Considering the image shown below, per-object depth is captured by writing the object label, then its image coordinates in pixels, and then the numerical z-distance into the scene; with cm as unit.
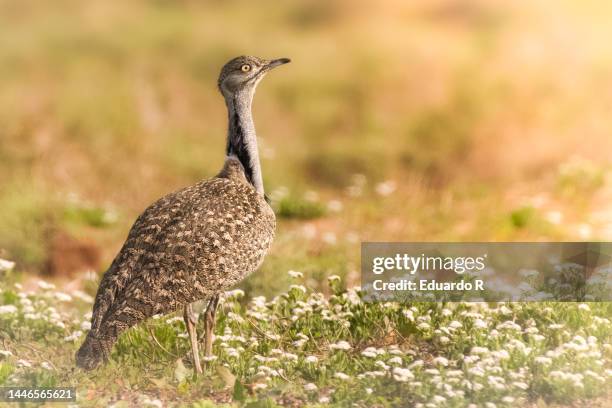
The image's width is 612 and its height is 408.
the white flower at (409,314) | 1282
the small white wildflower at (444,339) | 1248
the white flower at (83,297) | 1527
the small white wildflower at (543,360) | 1175
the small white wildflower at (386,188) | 2177
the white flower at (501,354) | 1174
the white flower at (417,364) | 1184
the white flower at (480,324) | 1249
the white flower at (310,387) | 1170
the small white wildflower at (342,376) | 1174
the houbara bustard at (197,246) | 1148
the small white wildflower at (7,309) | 1373
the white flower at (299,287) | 1362
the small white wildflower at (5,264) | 1460
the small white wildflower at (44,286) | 1443
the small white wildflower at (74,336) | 1332
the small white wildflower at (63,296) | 1409
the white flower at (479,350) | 1207
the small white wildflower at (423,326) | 1266
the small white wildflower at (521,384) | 1141
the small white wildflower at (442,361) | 1194
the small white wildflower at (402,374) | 1152
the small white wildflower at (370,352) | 1198
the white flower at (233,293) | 1384
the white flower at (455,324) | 1257
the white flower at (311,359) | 1209
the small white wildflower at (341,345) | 1217
